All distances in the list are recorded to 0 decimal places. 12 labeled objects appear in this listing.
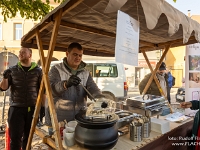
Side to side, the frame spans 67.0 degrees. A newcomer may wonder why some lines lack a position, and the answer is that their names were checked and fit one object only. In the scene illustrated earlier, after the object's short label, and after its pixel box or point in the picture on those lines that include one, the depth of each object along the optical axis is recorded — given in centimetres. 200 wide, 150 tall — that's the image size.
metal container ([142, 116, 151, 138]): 143
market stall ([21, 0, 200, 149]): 118
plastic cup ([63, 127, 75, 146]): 123
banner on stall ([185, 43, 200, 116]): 268
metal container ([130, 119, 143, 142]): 136
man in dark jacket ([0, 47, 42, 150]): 230
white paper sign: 104
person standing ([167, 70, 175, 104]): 526
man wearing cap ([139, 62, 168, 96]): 348
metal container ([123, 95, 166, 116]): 173
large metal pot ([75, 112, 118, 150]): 109
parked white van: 649
